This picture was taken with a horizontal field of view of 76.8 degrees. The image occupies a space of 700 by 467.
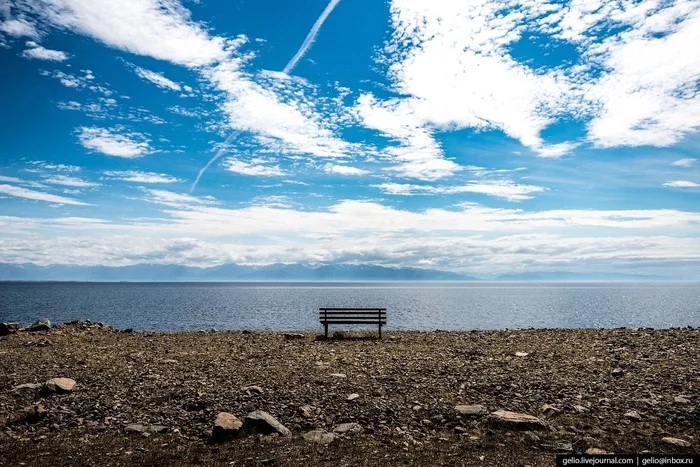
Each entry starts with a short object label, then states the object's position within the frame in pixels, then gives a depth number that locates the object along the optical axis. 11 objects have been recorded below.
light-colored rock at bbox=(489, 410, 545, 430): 10.27
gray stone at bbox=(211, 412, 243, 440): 10.15
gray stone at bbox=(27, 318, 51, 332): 29.49
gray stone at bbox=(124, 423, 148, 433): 10.62
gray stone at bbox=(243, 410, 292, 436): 10.31
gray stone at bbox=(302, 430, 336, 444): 9.84
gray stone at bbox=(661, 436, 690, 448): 9.13
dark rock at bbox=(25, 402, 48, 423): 11.34
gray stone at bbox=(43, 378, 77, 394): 13.43
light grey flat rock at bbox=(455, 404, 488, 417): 11.09
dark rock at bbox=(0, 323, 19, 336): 26.73
